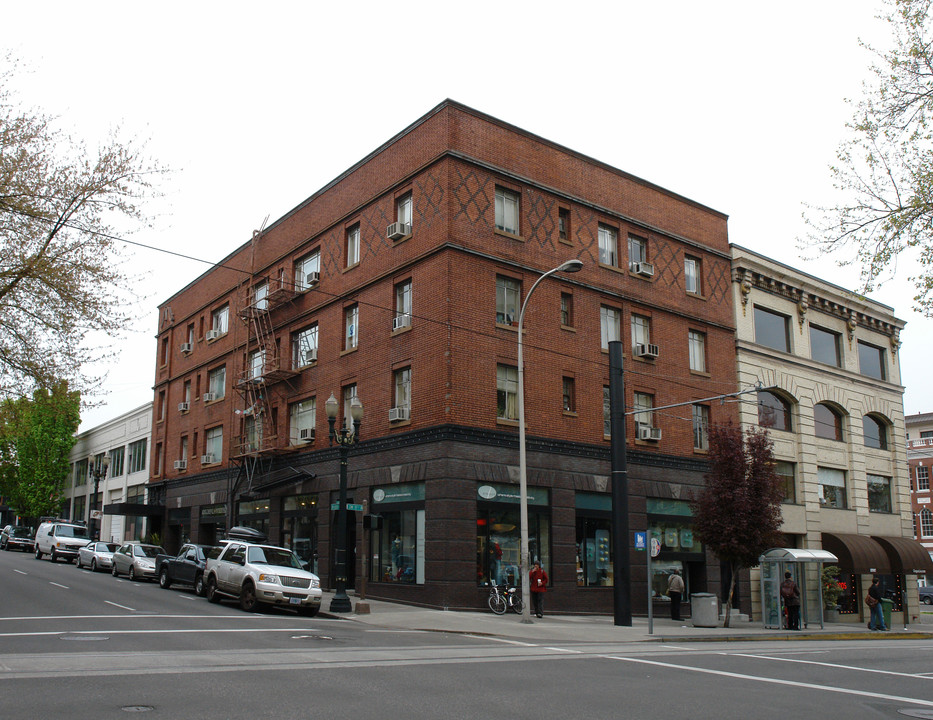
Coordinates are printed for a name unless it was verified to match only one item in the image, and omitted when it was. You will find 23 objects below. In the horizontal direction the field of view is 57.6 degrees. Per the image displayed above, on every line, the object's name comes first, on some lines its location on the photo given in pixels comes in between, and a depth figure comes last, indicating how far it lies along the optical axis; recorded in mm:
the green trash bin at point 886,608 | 35438
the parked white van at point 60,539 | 42531
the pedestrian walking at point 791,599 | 28359
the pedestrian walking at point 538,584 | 25016
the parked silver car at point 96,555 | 36781
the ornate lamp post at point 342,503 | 22578
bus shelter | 29469
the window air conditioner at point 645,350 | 31891
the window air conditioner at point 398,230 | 28516
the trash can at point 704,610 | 26562
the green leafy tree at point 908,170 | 13359
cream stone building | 36938
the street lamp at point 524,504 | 22828
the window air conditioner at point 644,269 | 32625
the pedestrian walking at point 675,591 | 28359
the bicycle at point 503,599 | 25031
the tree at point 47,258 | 19766
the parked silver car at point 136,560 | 31891
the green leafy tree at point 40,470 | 70081
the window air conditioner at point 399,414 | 27156
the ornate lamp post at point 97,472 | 54438
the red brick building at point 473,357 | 26391
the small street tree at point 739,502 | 27297
